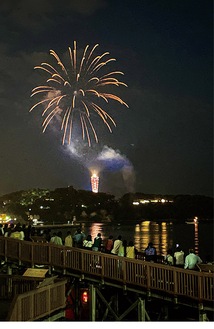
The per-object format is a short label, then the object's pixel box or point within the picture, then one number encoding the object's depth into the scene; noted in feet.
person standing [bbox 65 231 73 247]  58.90
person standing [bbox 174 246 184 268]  54.42
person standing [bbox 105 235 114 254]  57.21
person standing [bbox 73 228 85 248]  61.34
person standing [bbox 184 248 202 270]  49.83
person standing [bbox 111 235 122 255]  54.85
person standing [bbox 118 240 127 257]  55.06
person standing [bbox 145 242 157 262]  55.11
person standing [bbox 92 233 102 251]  58.03
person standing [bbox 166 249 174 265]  54.19
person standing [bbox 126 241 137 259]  54.19
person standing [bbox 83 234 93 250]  60.18
